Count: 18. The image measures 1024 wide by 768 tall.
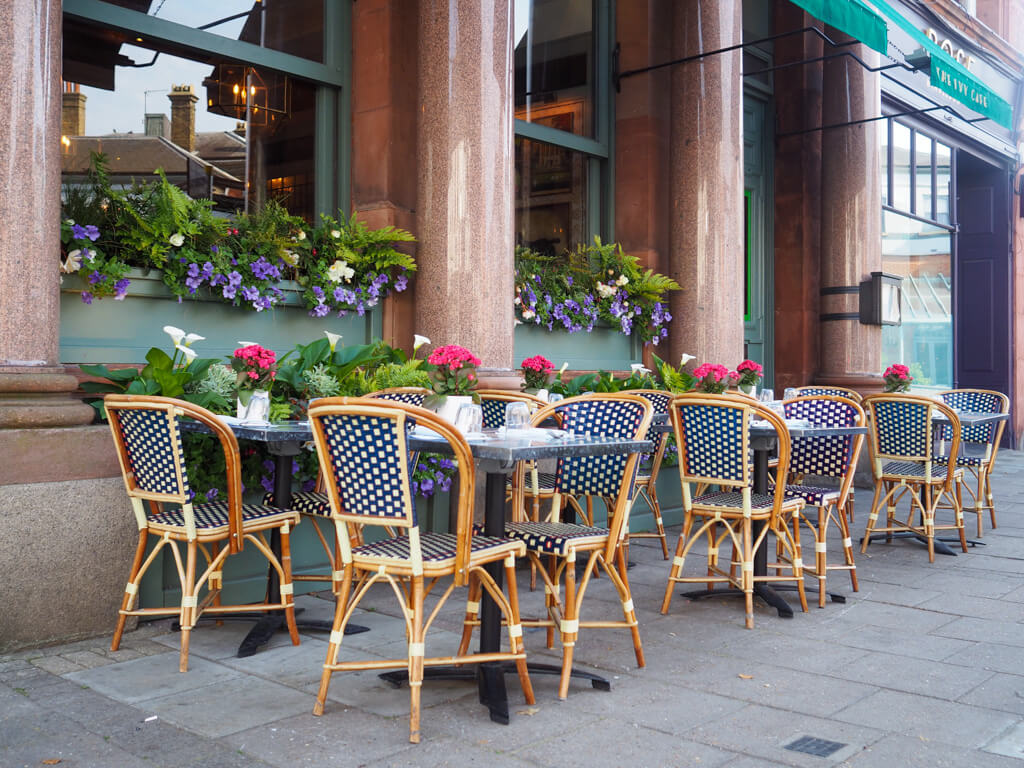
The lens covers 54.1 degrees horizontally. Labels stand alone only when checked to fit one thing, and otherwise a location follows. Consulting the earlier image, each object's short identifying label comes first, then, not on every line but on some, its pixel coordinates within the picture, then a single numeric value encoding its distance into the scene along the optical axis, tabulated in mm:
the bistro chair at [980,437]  7953
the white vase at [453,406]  4309
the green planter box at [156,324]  5461
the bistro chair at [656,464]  6582
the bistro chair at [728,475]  5027
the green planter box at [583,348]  8258
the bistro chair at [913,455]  6910
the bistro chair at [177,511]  4117
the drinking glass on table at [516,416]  4324
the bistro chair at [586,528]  3885
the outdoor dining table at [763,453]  5270
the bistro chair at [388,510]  3306
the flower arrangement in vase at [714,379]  6520
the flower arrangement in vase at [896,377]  8375
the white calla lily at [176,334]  4953
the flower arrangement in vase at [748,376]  7027
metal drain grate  3184
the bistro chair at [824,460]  5461
